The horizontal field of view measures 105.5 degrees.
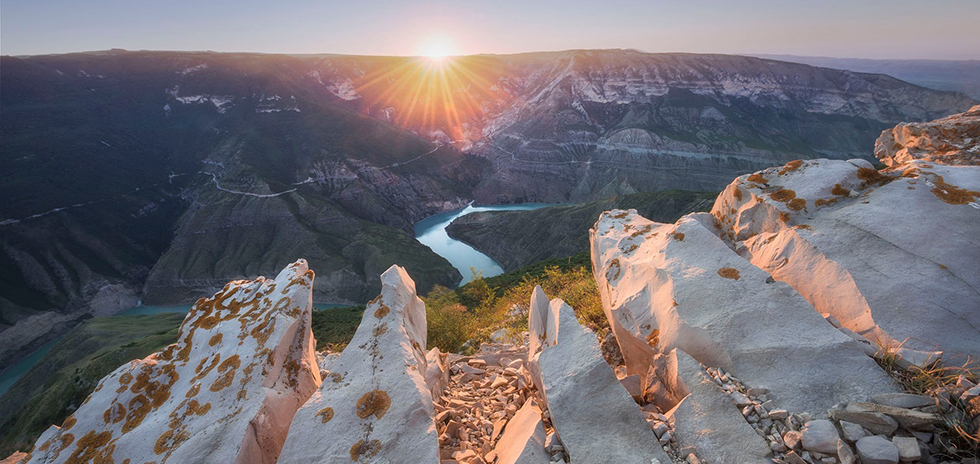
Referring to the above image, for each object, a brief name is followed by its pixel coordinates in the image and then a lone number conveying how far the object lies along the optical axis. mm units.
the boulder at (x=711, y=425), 4895
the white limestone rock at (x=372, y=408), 5926
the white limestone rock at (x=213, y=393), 6660
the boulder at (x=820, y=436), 4570
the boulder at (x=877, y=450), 4234
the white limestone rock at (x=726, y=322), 5559
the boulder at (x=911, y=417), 4465
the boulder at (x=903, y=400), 4754
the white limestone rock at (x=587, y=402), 5208
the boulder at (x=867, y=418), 4546
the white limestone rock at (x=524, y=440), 5336
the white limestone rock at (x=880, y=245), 6027
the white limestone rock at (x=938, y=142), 9332
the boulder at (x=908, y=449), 4172
